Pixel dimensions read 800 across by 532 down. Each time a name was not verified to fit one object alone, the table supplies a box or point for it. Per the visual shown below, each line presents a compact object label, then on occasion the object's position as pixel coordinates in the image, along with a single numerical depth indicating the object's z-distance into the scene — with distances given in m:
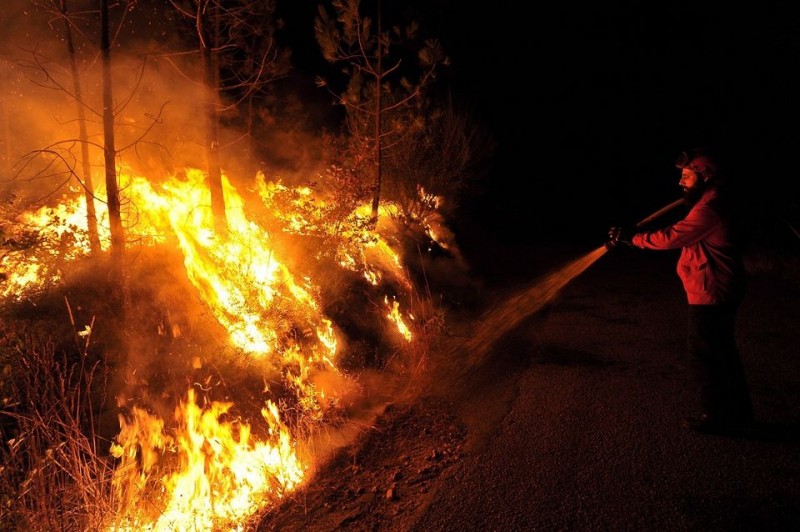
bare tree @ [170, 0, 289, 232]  6.35
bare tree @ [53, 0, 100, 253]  5.38
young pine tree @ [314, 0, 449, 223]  8.56
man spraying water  3.96
